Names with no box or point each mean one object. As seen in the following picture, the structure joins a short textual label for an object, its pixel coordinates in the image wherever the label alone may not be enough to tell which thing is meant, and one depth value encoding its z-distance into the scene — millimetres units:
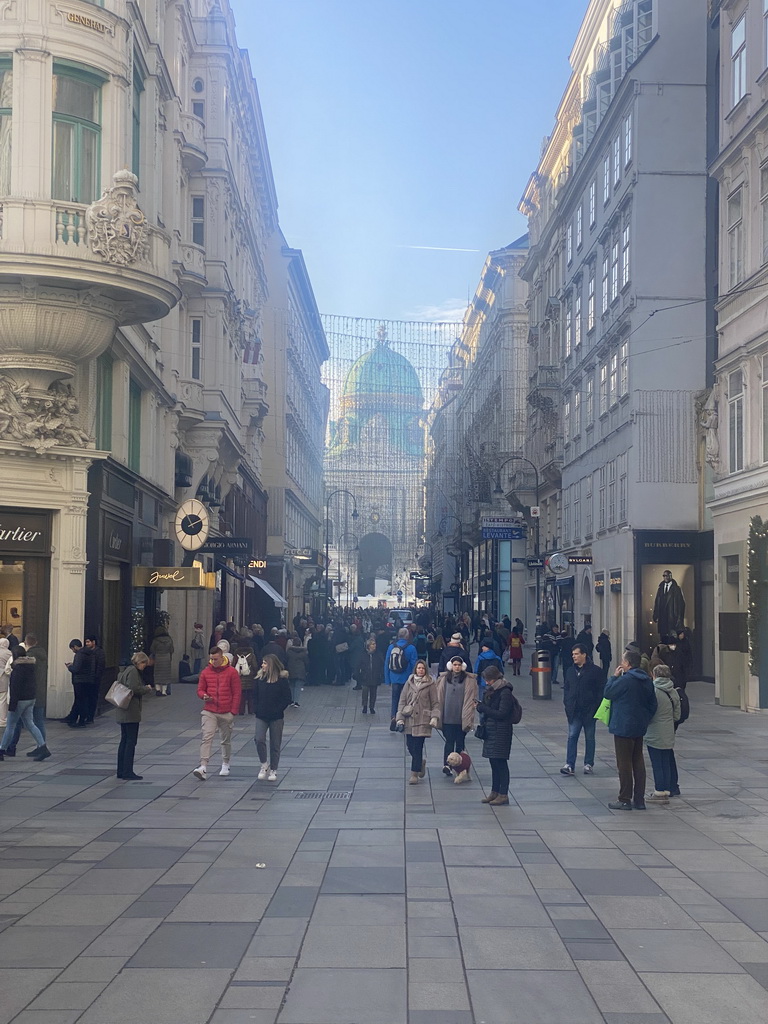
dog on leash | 15438
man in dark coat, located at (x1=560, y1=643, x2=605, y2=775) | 16266
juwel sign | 27031
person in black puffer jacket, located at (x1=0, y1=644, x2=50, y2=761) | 17016
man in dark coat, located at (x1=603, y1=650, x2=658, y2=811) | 13617
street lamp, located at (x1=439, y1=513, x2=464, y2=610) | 73125
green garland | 24062
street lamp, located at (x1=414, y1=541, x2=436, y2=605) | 108238
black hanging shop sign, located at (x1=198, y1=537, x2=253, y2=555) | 32438
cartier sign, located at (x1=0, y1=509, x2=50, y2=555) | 22234
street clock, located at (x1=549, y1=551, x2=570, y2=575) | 36312
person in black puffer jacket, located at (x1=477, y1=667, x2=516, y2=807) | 13867
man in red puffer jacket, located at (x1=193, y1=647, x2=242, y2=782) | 15961
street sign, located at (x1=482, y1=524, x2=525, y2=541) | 38469
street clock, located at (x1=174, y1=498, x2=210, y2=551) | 29125
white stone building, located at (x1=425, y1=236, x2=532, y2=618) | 63062
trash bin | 29609
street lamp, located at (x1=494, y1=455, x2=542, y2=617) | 55025
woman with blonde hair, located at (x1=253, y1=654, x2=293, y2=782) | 15648
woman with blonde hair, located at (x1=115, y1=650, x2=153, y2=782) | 15430
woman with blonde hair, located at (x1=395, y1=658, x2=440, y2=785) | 15430
